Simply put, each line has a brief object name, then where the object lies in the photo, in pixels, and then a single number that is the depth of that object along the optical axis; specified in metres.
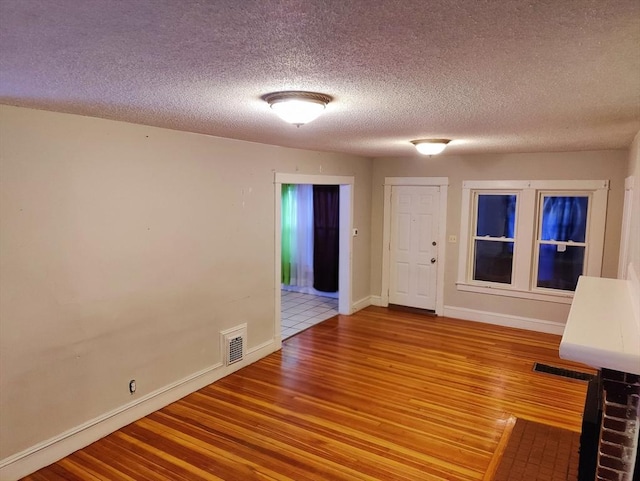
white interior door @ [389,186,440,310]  6.39
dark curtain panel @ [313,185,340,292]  7.36
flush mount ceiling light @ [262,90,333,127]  2.20
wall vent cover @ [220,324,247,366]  4.27
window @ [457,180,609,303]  5.34
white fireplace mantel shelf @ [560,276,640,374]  1.47
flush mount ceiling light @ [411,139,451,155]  4.14
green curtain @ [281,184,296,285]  7.77
